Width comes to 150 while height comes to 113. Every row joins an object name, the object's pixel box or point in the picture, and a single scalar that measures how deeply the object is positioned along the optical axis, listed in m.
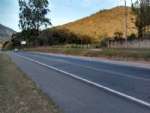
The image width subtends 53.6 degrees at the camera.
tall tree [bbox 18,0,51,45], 41.50
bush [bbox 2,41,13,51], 57.75
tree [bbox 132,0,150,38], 24.58
